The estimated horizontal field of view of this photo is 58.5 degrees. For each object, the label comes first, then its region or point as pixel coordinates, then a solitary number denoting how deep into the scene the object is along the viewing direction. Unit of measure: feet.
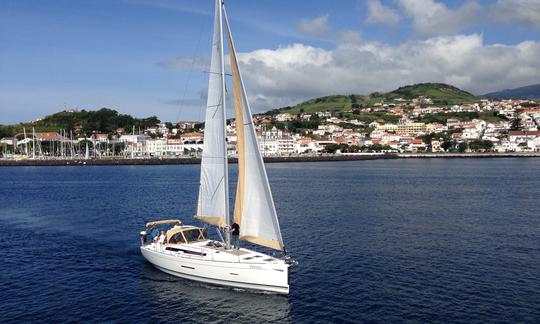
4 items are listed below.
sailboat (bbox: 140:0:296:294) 62.64
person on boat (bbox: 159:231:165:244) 74.06
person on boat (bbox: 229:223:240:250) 67.15
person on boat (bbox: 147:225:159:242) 79.03
